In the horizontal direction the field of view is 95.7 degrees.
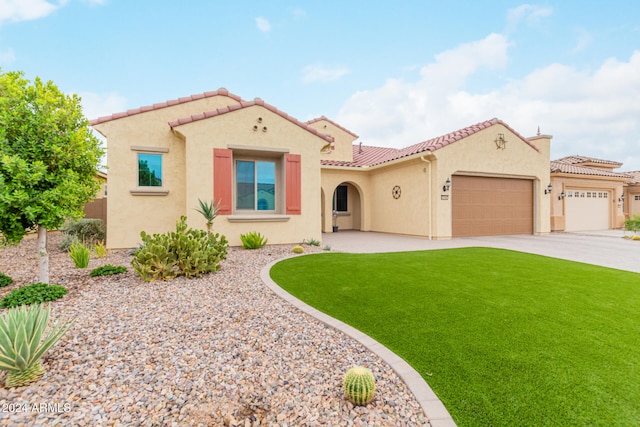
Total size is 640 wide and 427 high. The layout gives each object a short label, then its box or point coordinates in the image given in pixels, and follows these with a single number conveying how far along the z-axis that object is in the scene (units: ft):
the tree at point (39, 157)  13.53
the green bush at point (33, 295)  13.47
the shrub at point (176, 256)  18.21
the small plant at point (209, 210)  28.02
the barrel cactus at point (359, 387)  7.41
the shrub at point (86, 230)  34.79
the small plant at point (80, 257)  21.49
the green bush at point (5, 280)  17.11
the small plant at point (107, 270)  19.31
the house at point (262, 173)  32.09
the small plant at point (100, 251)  26.61
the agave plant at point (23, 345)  7.86
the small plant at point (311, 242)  34.94
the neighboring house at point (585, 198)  55.31
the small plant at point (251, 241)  31.48
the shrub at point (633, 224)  45.47
